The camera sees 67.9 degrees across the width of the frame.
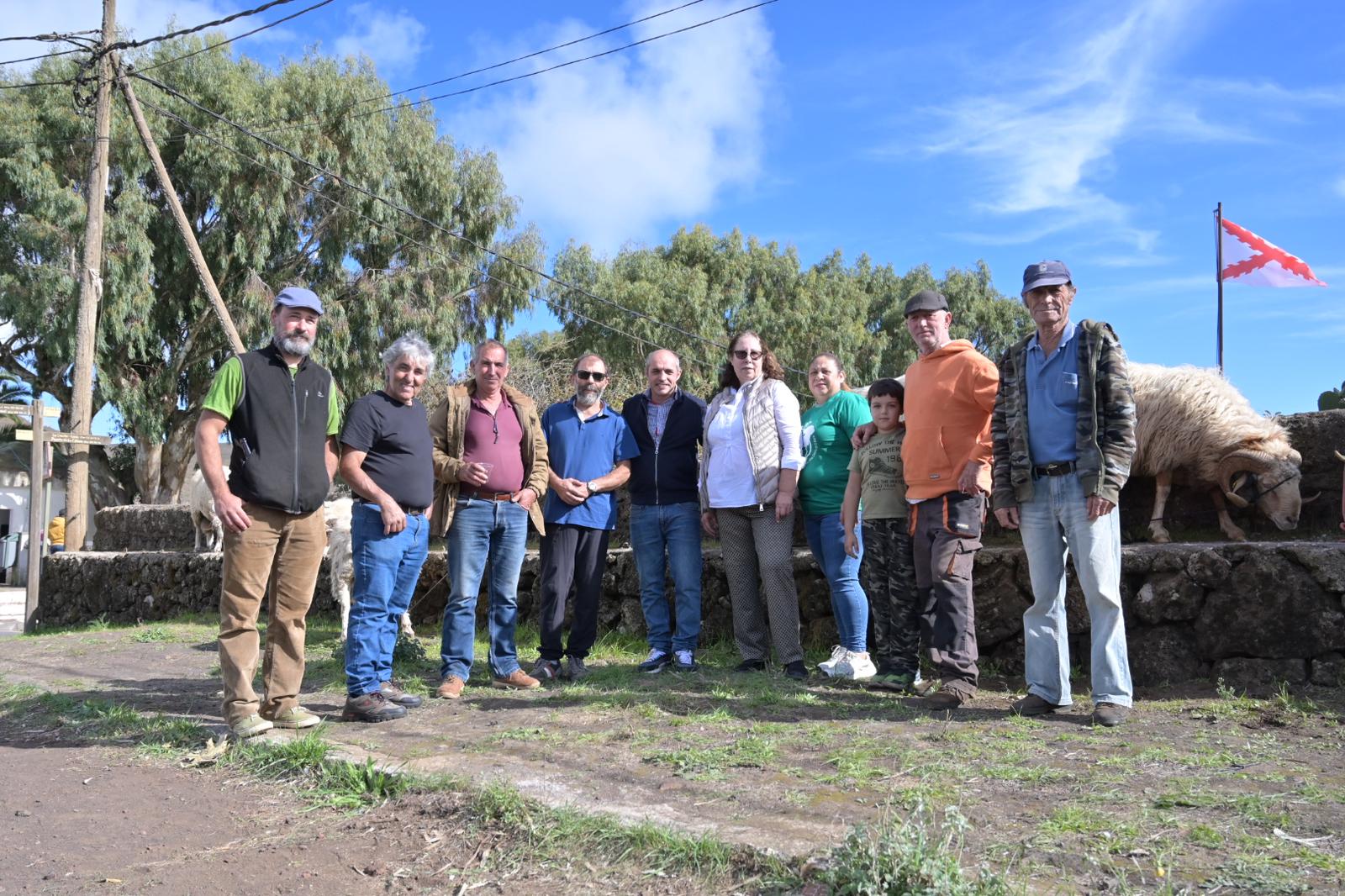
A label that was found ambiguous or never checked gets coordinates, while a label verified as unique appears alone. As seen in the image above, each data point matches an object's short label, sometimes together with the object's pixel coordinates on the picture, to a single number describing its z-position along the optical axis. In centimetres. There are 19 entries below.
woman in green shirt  587
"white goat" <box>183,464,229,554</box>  1390
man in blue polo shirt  600
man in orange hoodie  507
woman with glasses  599
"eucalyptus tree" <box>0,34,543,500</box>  2072
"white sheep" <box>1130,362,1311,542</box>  664
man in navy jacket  618
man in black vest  455
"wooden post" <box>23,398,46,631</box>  1380
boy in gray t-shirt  554
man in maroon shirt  566
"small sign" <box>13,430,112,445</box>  1405
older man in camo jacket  457
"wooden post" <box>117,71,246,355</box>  1290
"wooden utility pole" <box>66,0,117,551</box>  1468
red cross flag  1222
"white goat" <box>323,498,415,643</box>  796
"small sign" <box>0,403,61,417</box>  1405
